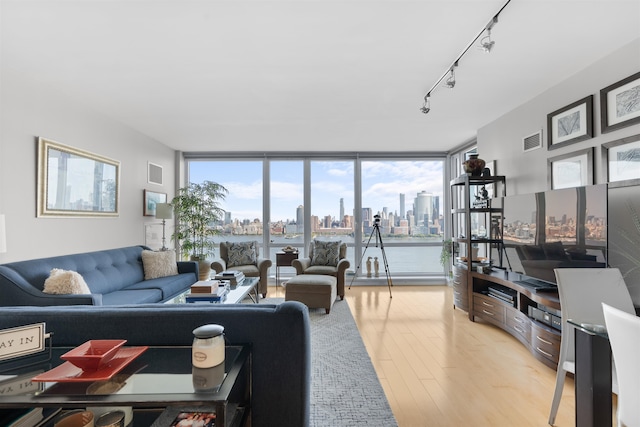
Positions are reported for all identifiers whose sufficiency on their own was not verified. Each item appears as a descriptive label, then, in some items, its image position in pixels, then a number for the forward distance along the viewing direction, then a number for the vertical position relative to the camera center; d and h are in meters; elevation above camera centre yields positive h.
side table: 5.49 -0.72
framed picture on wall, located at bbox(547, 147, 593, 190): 2.77 +0.45
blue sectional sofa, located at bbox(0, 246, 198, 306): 2.43 -0.62
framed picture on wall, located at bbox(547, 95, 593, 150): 2.75 +0.88
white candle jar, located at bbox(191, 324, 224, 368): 1.10 -0.46
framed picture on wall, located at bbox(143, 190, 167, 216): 4.83 +0.27
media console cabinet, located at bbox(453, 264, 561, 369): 2.59 -0.96
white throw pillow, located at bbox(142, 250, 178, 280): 4.03 -0.62
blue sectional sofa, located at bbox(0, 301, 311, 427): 1.34 -0.50
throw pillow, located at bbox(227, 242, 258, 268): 5.11 -0.61
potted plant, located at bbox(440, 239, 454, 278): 5.60 -0.64
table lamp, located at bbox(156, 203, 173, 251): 4.84 +0.10
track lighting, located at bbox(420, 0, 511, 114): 2.04 +1.29
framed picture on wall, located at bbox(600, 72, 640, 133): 2.35 +0.89
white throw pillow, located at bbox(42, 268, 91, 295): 2.52 -0.54
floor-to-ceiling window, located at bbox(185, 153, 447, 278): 6.07 +0.23
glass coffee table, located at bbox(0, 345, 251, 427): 0.97 -0.56
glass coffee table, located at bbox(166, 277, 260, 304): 3.20 -0.85
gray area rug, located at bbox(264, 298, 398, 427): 1.97 -1.27
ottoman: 4.02 -0.97
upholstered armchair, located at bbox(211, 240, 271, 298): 4.88 -0.72
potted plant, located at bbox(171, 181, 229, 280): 5.23 +0.02
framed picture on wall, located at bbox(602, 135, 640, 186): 2.33 +0.44
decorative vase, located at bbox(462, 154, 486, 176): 3.98 +0.65
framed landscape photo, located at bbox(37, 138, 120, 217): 3.04 +0.40
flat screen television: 2.46 -0.13
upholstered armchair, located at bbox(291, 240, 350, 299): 4.74 -0.72
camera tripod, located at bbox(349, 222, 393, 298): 5.45 -0.51
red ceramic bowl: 1.07 -0.49
